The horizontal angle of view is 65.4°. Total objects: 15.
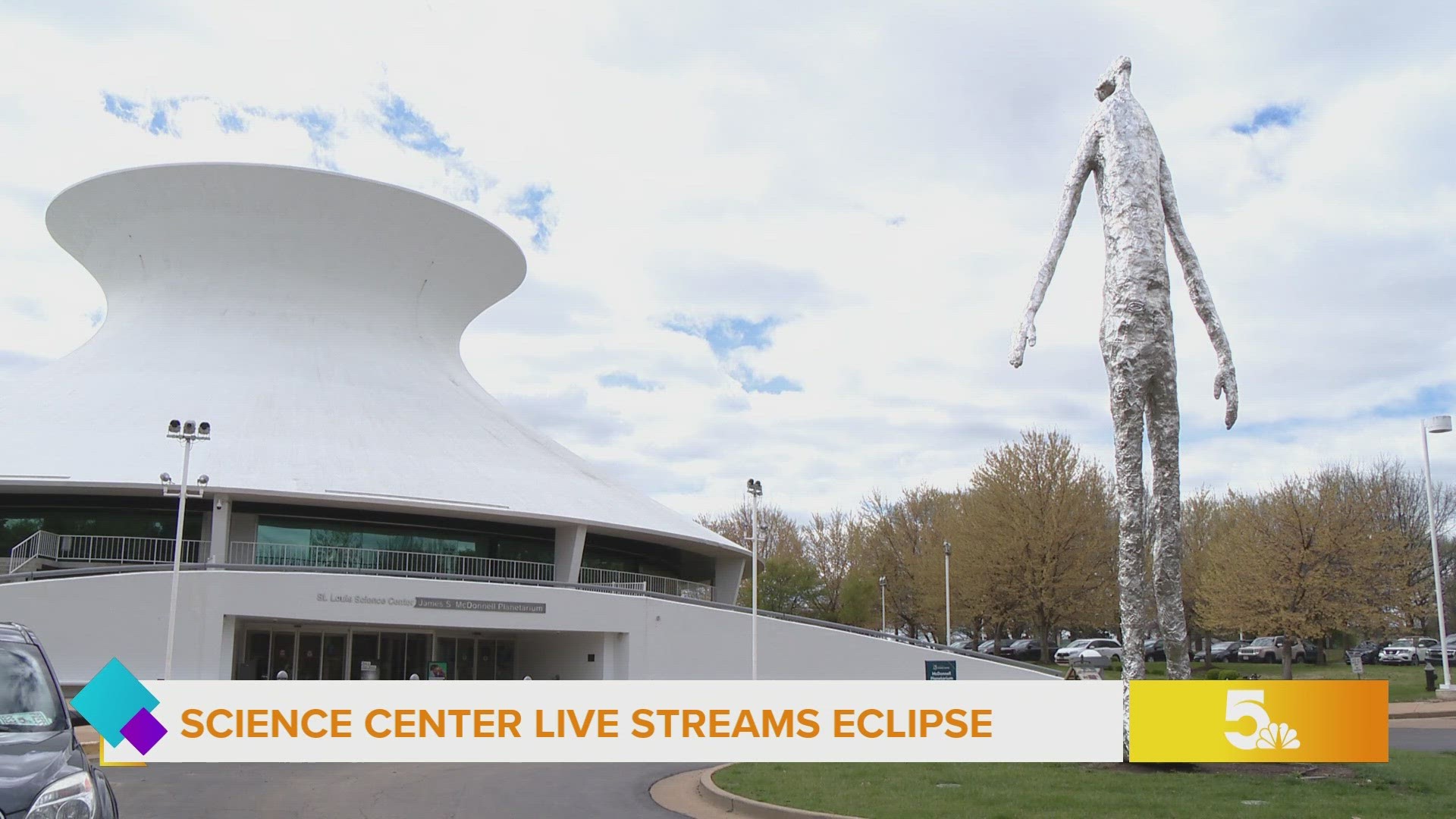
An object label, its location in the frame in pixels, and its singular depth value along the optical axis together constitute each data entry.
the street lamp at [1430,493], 28.91
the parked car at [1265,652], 48.00
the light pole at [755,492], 24.87
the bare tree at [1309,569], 33.38
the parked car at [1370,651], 48.98
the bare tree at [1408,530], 34.16
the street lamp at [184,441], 21.47
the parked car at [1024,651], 51.00
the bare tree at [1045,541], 40.12
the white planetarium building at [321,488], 25.28
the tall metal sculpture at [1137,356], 11.92
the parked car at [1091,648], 45.53
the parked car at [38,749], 5.36
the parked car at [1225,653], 51.56
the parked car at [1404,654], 47.31
